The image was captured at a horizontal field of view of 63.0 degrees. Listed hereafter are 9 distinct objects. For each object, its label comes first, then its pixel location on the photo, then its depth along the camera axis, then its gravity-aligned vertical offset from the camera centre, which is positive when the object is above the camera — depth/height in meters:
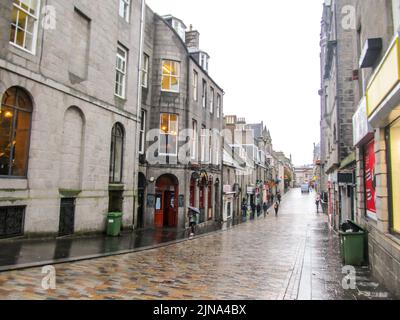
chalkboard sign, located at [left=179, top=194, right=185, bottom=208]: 21.66 -0.94
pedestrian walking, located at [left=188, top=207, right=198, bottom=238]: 17.77 -1.78
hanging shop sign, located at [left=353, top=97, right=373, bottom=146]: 8.91 +1.98
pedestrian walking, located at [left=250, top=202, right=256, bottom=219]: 36.08 -2.51
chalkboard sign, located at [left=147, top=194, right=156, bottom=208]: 20.83 -0.92
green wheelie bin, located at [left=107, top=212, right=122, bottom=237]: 14.96 -1.78
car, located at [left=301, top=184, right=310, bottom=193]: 94.62 +0.49
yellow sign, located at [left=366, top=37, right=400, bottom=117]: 5.39 +2.19
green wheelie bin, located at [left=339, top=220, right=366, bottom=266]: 9.88 -1.71
